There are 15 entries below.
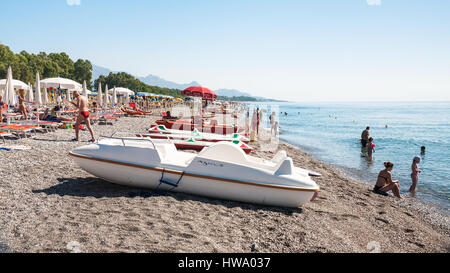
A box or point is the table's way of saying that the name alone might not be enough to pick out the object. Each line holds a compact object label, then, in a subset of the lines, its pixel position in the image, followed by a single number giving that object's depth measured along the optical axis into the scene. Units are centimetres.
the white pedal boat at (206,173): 471
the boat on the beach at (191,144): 961
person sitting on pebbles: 771
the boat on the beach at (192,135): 1027
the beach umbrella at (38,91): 1664
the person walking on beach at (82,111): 887
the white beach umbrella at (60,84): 1681
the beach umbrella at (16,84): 1687
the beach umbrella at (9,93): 1356
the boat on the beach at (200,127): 1265
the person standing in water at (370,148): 1473
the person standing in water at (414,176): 853
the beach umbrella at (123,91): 2796
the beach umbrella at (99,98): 2239
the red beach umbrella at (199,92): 1728
